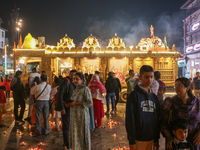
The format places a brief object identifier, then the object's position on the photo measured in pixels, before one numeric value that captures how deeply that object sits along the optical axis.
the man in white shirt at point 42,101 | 4.96
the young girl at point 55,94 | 5.30
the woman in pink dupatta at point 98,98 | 5.82
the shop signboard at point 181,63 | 31.68
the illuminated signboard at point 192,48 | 27.71
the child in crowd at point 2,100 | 5.83
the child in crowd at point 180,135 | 2.09
